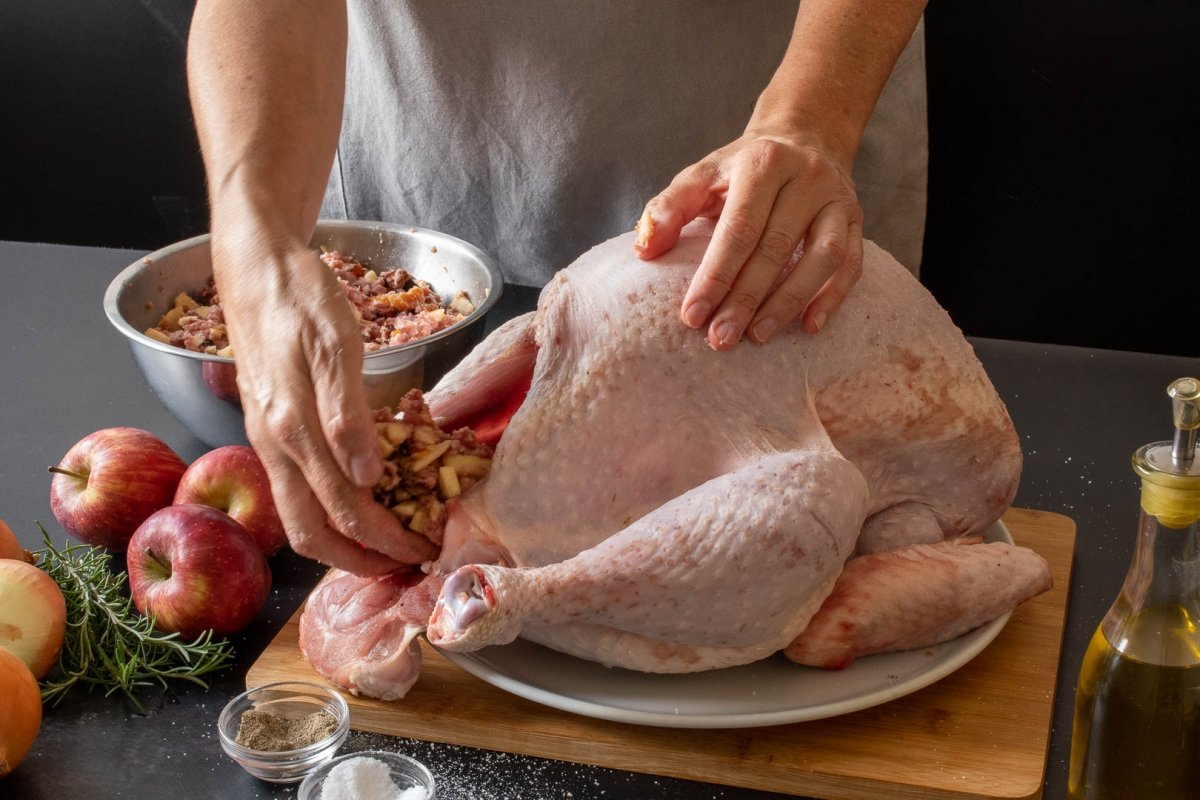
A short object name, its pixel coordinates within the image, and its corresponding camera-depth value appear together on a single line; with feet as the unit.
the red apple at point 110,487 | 5.02
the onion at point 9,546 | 4.60
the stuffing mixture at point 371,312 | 5.64
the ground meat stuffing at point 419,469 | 4.25
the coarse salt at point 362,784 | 3.68
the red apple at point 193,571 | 4.47
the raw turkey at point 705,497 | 4.06
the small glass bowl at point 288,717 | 3.88
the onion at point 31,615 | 4.22
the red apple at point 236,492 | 4.96
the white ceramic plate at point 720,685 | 4.00
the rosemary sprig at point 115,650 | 4.34
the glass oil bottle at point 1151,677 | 3.39
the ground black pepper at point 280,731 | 3.93
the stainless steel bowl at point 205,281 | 5.31
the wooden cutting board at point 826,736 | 3.92
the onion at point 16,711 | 3.73
